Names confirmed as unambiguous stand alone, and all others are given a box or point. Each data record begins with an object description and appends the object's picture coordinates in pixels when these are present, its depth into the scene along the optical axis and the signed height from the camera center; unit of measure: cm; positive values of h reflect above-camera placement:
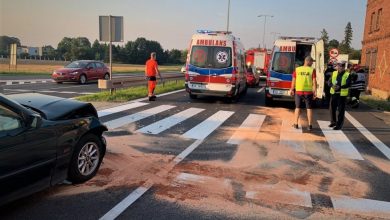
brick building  2308 +104
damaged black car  416 -106
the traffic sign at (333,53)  2391 +50
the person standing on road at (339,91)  1094 -81
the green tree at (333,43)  10988 +514
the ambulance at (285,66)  1494 -21
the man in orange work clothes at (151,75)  1525 -74
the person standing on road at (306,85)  1050 -63
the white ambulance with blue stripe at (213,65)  1541 -29
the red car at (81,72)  2403 -116
